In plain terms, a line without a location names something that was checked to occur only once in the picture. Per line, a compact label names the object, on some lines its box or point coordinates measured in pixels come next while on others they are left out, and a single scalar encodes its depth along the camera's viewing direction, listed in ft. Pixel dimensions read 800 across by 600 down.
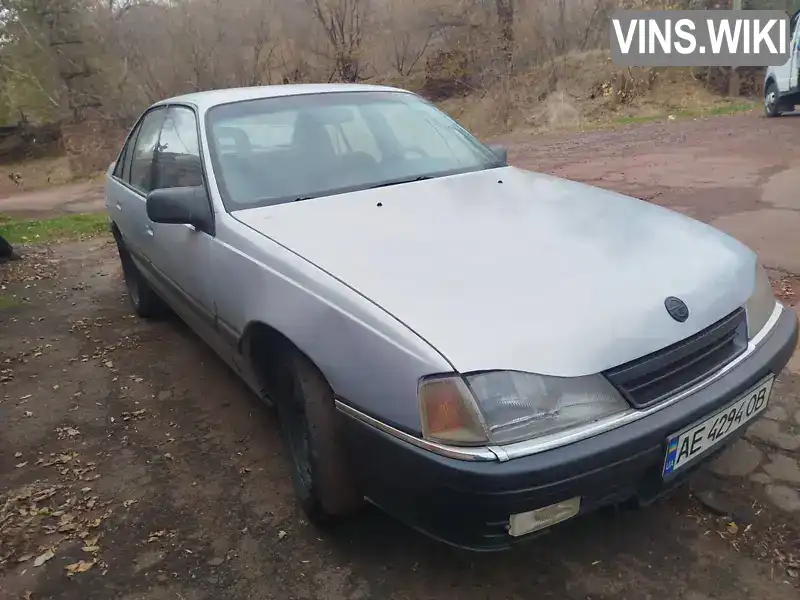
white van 39.19
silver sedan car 5.63
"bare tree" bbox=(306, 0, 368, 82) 66.90
